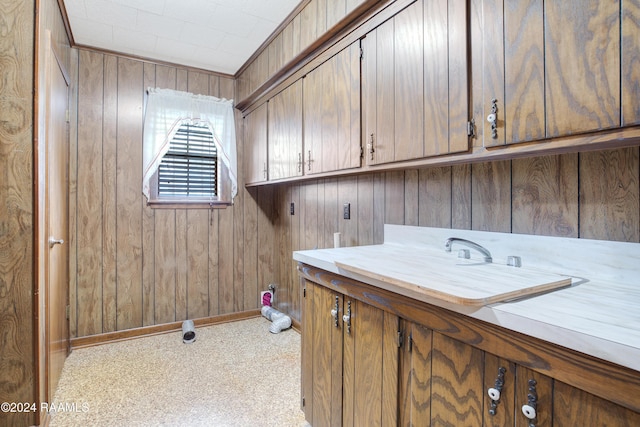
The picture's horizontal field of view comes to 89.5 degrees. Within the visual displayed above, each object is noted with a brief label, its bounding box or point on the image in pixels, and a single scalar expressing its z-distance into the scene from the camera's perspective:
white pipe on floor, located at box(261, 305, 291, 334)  3.16
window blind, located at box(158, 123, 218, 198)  3.31
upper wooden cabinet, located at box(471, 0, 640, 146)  0.86
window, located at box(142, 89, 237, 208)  3.17
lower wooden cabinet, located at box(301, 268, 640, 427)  0.72
